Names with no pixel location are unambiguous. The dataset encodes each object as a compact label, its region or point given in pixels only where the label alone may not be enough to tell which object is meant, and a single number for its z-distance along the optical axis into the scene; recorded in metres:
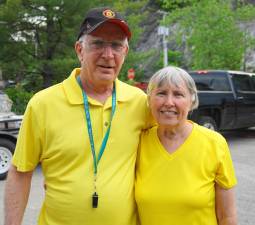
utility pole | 19.28
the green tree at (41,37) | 15.02
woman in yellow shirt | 2.30
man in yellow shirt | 2.25
